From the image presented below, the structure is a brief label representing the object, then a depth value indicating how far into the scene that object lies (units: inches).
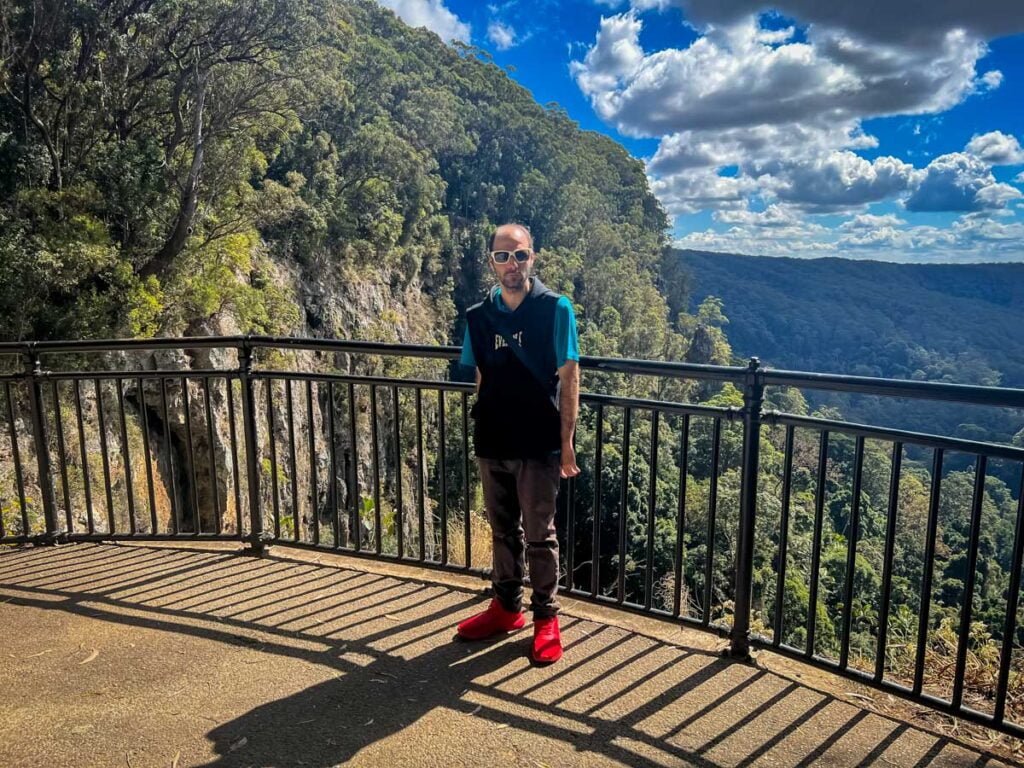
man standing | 109.3
